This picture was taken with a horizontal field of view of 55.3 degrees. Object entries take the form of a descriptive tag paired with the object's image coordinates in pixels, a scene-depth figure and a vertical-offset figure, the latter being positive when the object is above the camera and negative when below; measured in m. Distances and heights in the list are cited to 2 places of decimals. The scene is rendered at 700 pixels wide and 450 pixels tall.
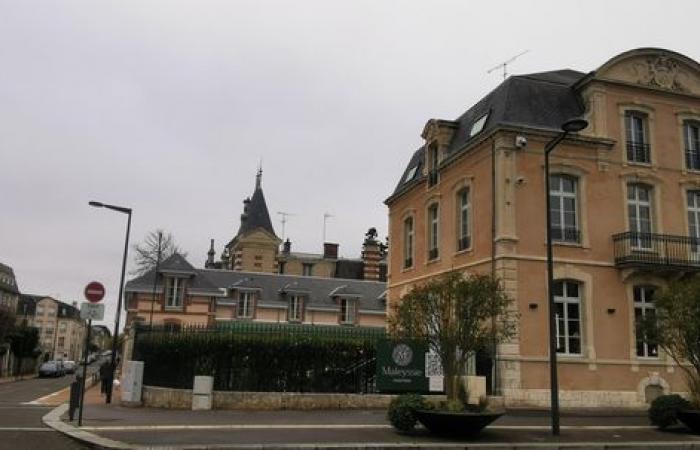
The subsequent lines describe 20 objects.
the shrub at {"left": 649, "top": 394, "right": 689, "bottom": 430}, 14.70 -0.82
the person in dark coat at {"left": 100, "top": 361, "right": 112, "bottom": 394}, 22.72 -0.79
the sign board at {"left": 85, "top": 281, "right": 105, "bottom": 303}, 14.83 +1.30
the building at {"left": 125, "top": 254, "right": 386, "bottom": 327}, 42.53 +4.03
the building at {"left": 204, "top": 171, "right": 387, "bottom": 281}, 63.22 +10.30
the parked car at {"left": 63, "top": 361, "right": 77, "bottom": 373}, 62.14 -1.55
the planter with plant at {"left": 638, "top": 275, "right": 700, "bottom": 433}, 14.35 +0.73
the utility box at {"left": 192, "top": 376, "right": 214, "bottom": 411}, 17.31 -0.97
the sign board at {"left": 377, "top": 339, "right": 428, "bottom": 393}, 17.62 -0.13
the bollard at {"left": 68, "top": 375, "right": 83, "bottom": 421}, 15.08 -1.03
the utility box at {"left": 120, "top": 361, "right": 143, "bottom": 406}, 19.72 -0.94
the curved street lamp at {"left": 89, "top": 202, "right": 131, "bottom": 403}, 20.20 +1.52
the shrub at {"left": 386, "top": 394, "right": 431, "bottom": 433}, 12.88 -0.93
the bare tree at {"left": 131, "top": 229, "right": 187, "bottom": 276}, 49.90 +7.33
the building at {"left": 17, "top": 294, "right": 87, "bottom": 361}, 104.00 +4.58
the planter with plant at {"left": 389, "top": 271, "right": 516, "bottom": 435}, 13.01 +0.79
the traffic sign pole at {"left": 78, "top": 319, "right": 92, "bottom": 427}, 14.21 -0.52
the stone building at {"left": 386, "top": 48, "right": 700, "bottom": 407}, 20.33 +5.01
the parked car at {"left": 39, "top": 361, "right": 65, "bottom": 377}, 53.31 -1.59
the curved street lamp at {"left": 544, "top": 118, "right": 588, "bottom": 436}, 13.18 +0.80
